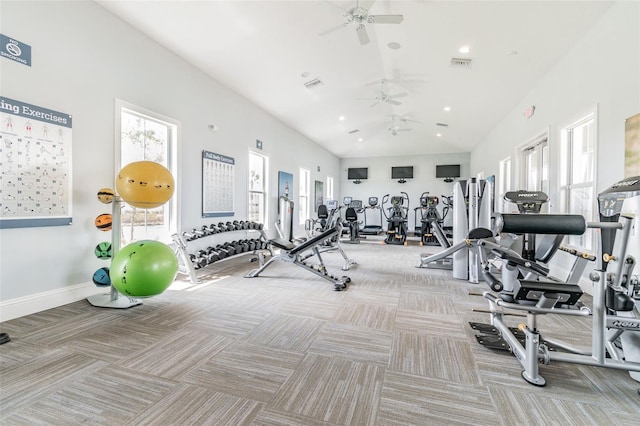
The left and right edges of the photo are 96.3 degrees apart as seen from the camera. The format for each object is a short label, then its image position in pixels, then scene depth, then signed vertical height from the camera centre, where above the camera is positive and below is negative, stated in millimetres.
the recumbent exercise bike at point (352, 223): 8648 -414
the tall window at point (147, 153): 3832 +811
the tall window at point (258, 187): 6812 +536
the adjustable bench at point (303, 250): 4004 -605
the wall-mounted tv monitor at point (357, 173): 12992 +1669
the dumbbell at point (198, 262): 4371 -813
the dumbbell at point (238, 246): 5207 -680
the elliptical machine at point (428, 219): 7762 -240
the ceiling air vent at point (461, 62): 4797 +2512
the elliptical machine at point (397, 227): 8594 -536
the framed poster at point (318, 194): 10453 +588
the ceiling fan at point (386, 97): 6684 +2703
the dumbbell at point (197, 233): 4430 -378
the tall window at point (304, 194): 9516 +530
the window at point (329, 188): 12122 +931
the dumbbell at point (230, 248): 4965 -690
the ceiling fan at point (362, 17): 3566 +2511
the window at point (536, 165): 4992 +875
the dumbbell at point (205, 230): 4648 -349
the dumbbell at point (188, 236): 4230 -408
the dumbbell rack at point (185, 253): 4055 -647
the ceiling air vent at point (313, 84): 5801 +2592
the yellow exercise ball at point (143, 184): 2809 +245
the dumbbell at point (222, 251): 4745 -715
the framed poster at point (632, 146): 2736 +633
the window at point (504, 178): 7062 +820
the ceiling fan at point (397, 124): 8859 +2849
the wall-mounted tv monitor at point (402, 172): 12336 +1620
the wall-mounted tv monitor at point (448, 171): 11715 +1615
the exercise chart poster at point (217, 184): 5094 +468
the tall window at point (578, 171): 3897 +569
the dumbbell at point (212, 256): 4537 -748
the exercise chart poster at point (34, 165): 2617 +422
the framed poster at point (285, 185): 7824 +693
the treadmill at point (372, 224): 10023 -646
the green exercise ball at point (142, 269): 2680 -576
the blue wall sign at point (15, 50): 2572 +1464
